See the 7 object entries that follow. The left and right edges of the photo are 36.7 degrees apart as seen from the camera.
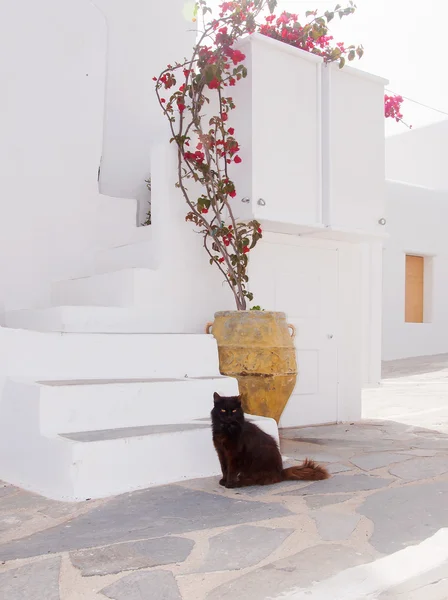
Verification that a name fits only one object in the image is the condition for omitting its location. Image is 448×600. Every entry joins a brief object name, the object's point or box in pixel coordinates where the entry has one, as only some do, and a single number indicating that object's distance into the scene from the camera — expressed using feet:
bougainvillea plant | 15.64
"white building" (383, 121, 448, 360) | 40.45
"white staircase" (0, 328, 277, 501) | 10.27
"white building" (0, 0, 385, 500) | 13.05
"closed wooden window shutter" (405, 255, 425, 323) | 43.19
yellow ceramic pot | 14.35
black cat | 10.86
